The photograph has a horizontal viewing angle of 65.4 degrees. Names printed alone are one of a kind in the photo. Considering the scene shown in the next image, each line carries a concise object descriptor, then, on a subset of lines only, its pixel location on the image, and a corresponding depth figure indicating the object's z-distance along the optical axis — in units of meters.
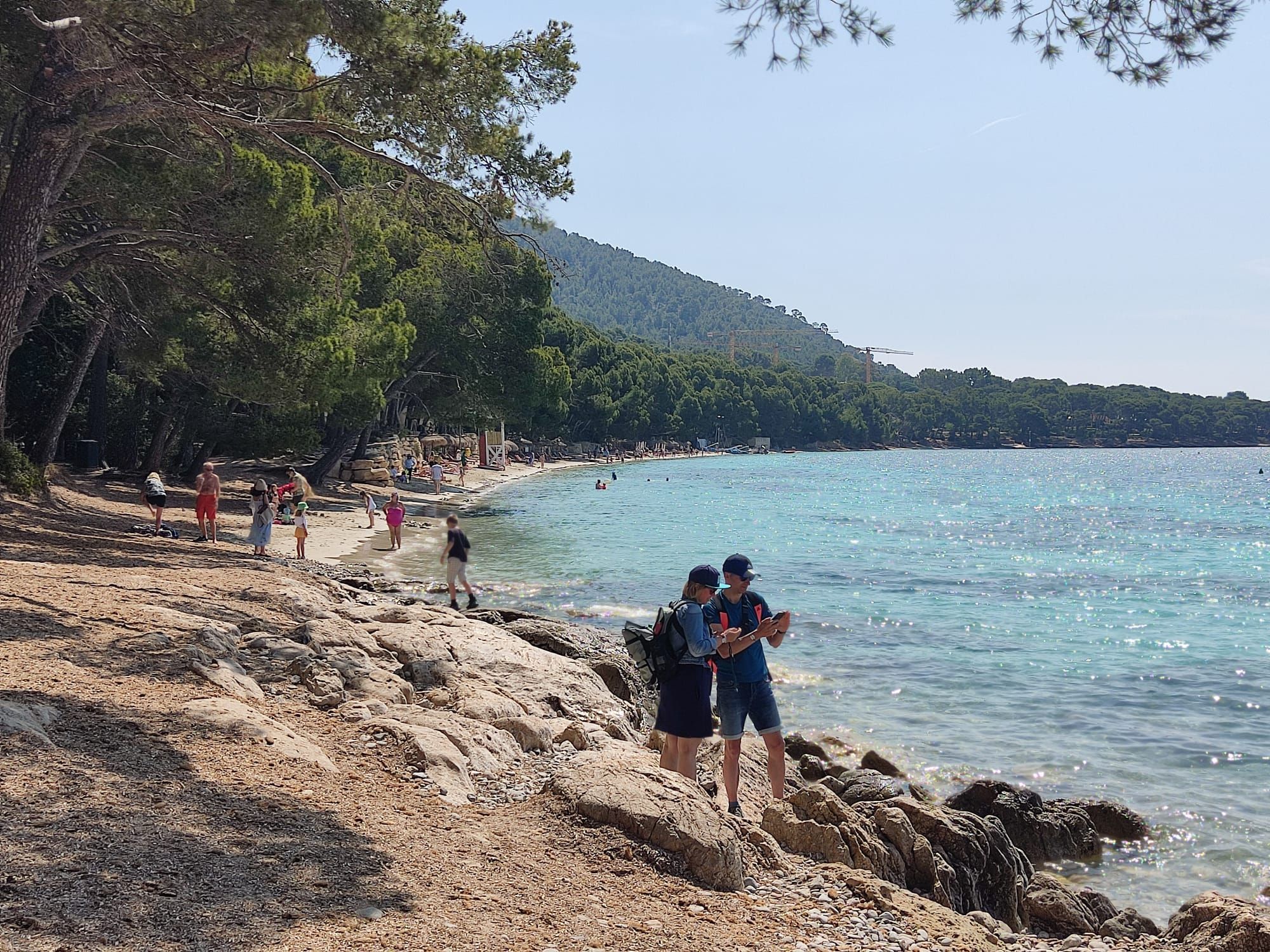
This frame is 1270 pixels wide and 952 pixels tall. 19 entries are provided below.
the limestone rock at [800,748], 11.03
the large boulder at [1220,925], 5.76
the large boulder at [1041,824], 8.94
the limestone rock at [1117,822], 9.33
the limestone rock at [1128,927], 6.96
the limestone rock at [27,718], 5.33
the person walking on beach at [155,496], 17.91
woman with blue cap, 6.53
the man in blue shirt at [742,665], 6.68
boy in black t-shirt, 15.95
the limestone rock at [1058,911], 7.22
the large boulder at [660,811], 5.34
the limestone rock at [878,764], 10.62
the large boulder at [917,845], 6.45
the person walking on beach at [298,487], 23.14
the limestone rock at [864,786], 9.32
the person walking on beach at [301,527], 20.31
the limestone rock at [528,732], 7.88
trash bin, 25.47
